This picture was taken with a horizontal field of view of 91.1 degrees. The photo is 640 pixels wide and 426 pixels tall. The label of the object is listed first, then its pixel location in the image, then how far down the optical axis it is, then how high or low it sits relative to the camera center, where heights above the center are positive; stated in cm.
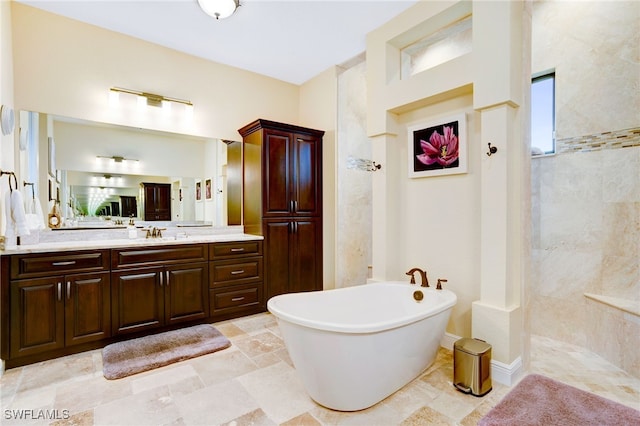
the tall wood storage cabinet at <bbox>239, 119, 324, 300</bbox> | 355 +11
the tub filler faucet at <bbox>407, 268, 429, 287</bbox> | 259 -57
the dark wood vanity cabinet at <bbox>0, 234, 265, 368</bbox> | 230 -69
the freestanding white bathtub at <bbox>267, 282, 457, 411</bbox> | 169 -82
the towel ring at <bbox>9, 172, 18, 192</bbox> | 228 +25
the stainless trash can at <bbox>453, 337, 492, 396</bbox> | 197 -102
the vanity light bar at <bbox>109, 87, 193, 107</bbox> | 314 +120
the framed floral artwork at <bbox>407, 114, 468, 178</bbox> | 256 +53
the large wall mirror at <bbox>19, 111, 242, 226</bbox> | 283 +41
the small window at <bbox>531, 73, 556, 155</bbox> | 295 +90
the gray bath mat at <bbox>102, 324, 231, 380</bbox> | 229 -114
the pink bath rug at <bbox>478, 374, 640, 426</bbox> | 172 -117
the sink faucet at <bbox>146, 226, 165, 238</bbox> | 328 -24
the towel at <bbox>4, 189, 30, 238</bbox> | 220 -2
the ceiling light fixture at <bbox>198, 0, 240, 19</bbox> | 261 +171
